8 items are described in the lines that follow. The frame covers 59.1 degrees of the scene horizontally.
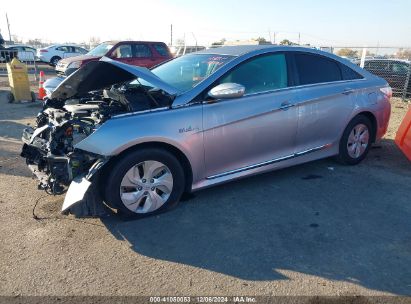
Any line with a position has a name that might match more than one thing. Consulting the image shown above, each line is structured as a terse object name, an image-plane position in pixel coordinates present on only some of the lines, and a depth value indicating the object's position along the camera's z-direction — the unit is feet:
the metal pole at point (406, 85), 38.38
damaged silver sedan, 11.48
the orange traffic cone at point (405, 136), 18.08
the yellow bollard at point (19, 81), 35.53
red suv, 44.11
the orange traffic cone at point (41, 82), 22.34
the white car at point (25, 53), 87.86
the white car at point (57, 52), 86.22
